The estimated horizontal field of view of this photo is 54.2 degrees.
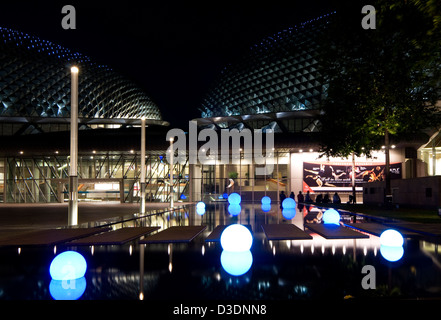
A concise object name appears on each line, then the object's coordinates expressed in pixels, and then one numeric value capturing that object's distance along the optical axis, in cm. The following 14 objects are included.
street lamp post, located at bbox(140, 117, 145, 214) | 2525
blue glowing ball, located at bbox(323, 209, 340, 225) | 1777
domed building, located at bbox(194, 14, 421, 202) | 4559
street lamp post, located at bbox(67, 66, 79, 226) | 1602
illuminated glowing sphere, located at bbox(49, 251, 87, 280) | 696
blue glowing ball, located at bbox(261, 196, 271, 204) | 4535
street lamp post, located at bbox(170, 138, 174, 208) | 3379
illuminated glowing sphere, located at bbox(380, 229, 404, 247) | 1087
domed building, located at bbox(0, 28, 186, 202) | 4825
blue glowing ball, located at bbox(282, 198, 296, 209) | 3278
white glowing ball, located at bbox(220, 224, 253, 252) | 1025
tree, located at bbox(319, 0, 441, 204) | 2258
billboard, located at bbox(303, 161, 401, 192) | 4544
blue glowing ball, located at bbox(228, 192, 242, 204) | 4059
